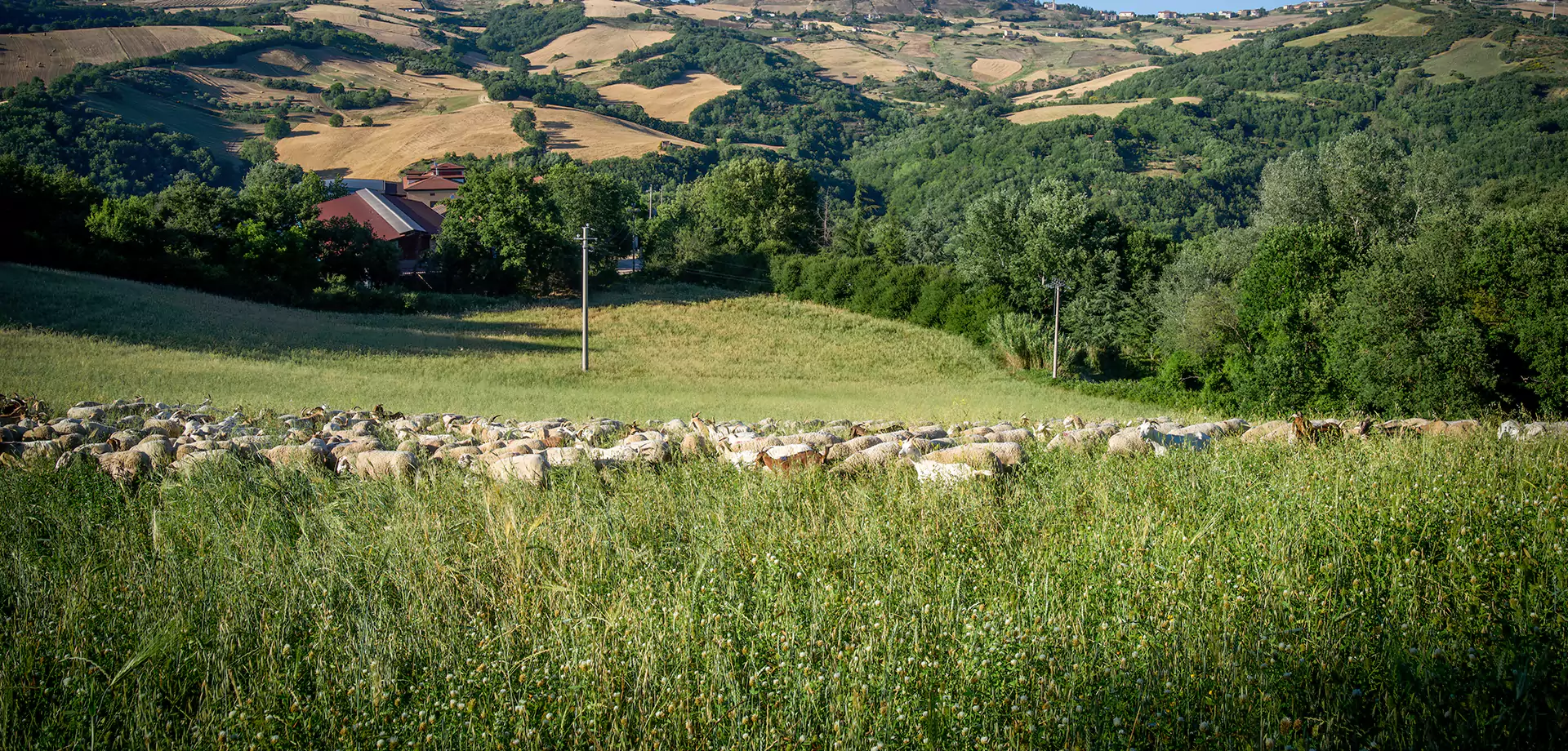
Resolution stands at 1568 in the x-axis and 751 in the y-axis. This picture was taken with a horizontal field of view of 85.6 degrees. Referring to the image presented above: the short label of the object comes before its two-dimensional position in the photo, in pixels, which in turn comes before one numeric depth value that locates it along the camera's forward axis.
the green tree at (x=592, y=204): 65.88
